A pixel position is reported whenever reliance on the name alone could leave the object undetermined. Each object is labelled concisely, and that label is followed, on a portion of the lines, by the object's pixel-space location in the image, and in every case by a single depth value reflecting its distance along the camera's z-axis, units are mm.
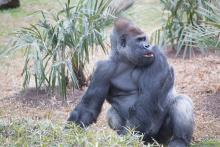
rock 20859
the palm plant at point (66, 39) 11086
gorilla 8102
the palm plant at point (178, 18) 12881
